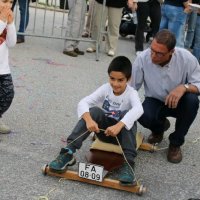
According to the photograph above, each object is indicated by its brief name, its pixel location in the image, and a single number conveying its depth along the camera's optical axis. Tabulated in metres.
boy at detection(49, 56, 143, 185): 3.49
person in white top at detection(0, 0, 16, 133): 3.85
